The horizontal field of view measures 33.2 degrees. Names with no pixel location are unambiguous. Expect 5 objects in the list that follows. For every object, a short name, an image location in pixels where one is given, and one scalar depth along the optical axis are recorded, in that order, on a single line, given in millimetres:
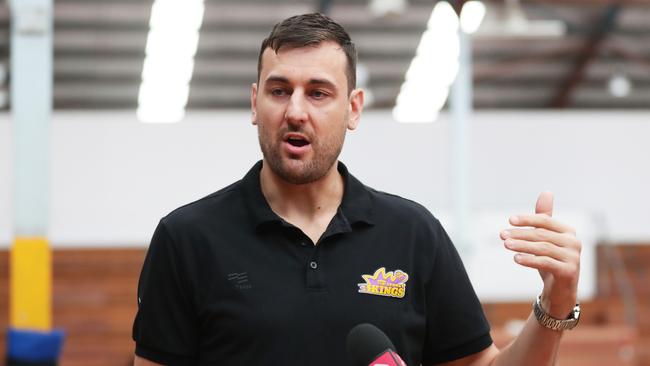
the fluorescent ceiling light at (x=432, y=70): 15461
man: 1893
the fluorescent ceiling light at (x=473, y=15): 10398
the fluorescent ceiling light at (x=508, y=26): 10203
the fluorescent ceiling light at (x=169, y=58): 14383
